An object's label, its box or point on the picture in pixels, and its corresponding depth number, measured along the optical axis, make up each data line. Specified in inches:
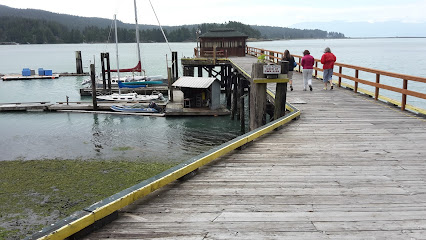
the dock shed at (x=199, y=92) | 989.1
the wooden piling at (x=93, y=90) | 1089.7
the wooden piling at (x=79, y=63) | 2206.9
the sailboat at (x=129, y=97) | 1225.3
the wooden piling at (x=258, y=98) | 363.9
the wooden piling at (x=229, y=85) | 1159.0
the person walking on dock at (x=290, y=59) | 608.9
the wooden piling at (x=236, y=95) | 957.1
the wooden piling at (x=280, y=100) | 388.8
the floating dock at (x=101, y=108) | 981.8
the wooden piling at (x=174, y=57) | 1397.3
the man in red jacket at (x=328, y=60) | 574.2
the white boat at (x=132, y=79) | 1578.5
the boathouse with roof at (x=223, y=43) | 1546.5
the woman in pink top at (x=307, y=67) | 583.2
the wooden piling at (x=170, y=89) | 1098.4
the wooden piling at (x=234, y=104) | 948.6
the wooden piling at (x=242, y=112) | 793.2
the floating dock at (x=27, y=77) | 2107.5
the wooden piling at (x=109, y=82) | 1413.5
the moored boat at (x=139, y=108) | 1043.3
